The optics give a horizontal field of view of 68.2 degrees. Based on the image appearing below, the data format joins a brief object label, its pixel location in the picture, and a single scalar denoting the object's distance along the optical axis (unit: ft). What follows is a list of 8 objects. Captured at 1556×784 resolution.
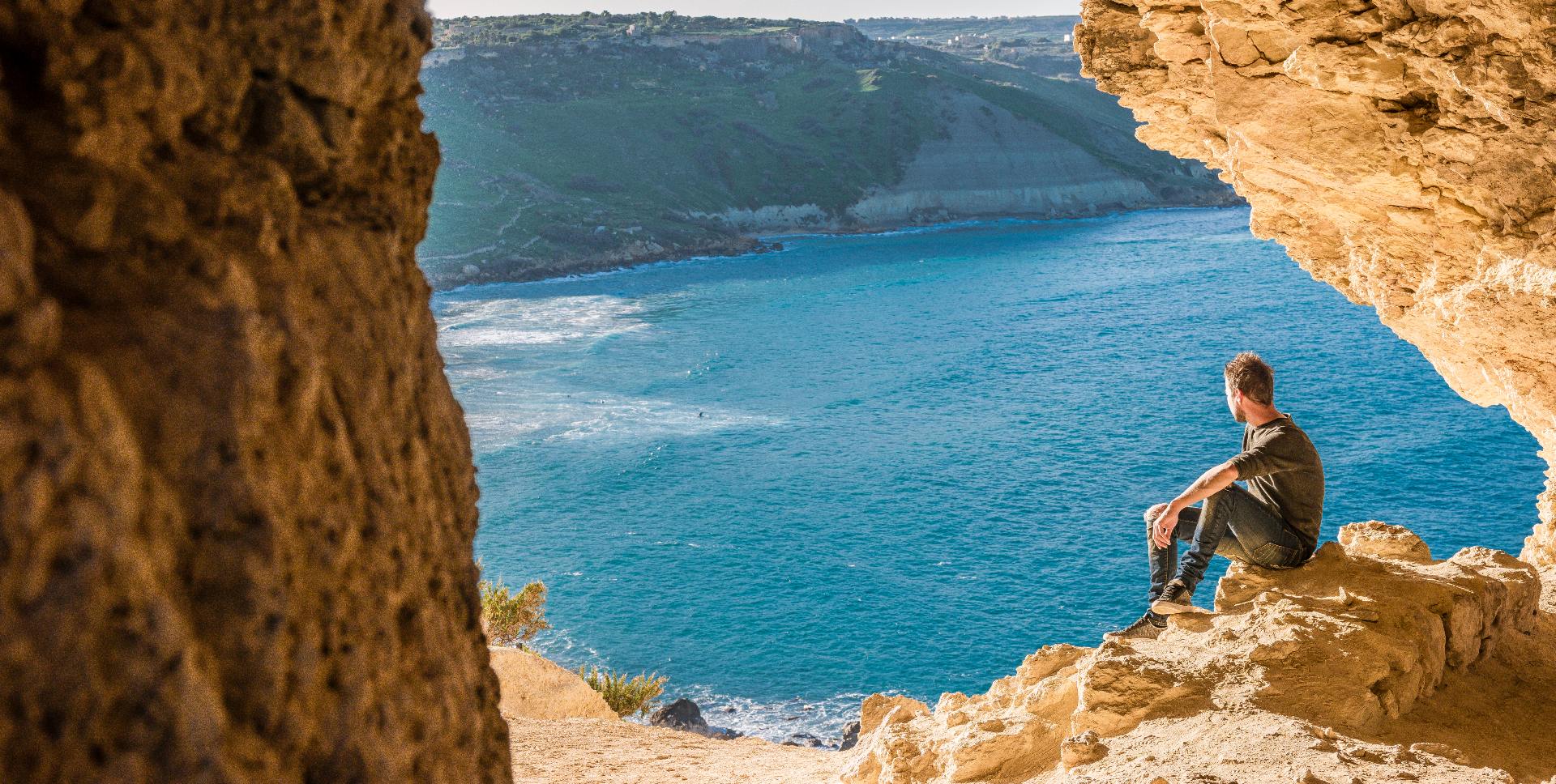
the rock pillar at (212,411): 6.20
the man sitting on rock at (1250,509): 20.44
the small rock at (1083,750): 18.89
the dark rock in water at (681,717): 76.28
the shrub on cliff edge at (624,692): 65.21
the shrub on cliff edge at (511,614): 71.56
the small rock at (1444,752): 17.24
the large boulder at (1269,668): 19.24
